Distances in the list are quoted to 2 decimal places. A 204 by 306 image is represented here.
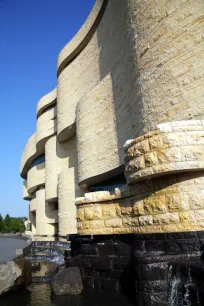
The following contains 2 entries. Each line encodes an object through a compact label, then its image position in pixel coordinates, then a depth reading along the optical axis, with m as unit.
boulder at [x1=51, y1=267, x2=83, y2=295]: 5.83
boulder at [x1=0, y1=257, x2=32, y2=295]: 5.98
